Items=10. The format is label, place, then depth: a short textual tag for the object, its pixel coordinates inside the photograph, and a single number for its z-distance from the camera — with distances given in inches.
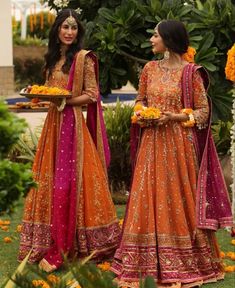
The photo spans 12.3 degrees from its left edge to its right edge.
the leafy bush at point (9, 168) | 120.2
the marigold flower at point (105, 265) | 279.2
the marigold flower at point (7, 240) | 327.1
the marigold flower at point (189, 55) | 291.1
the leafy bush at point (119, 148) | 425.5
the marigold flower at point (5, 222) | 359.7
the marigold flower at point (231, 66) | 323.0
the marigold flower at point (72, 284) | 149.5
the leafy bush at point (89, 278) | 106.4
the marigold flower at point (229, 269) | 285.2
